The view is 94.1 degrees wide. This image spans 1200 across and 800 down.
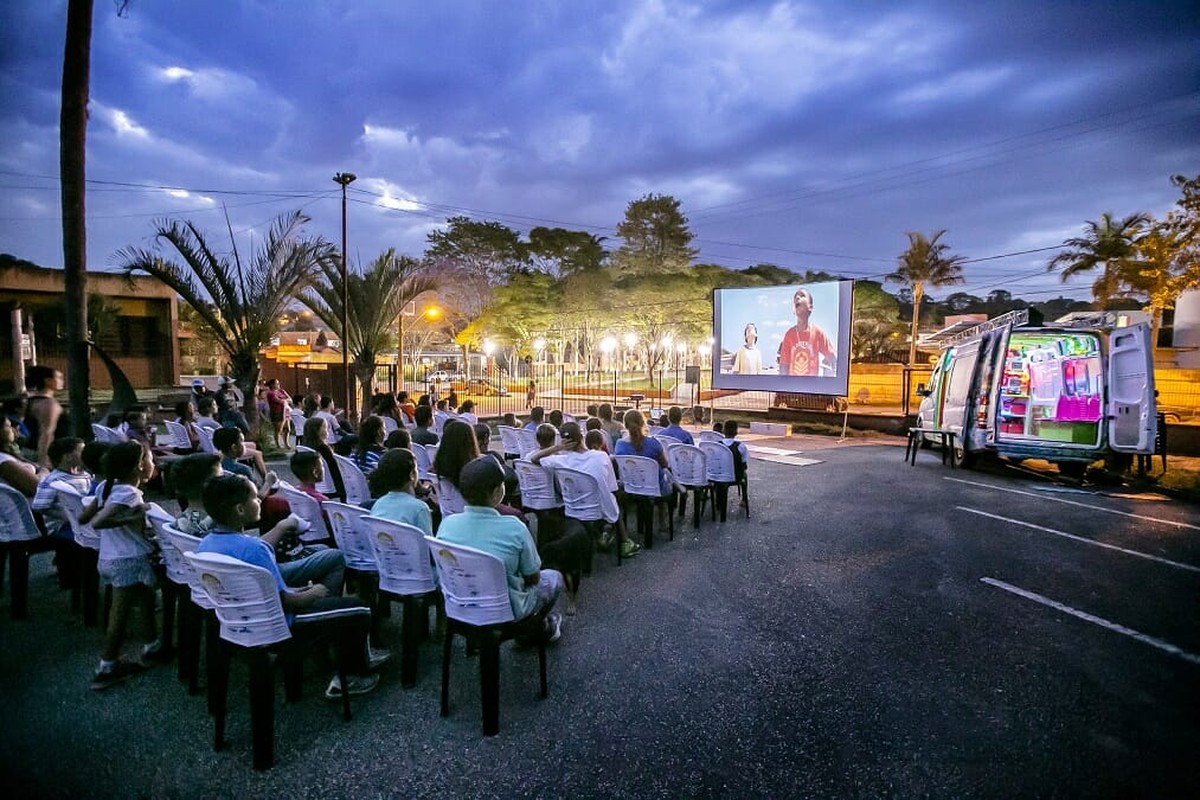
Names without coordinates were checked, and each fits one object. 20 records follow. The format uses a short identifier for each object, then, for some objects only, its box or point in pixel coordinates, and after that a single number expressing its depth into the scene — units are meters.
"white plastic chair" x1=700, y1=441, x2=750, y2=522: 6.64
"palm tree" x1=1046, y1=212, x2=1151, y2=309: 28.99
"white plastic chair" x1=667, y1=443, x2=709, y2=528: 6.47
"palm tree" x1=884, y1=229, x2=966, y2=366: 37.12
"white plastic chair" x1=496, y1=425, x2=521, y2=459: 8.47
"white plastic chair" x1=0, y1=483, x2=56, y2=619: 3.99
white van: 8.27
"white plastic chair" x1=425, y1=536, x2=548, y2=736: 2.74
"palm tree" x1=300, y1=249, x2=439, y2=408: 13.20
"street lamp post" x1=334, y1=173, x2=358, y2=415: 12.53
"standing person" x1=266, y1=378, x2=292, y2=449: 12.35
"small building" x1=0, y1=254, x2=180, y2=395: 19.55
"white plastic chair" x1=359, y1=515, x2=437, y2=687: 3.16
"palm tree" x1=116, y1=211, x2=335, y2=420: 10.05
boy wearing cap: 2.88
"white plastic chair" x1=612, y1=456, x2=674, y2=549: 5.77
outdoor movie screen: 15.56
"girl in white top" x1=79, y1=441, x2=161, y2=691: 3.18
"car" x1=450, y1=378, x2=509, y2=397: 25.84
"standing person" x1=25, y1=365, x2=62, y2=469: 5.54
